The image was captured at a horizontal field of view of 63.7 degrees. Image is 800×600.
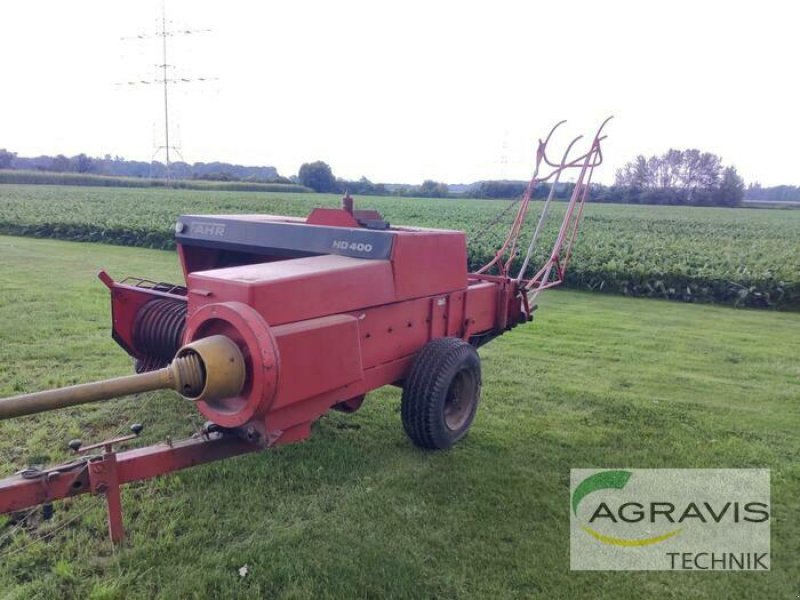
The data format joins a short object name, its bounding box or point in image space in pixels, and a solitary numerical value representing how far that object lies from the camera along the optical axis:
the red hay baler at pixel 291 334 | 2.68
